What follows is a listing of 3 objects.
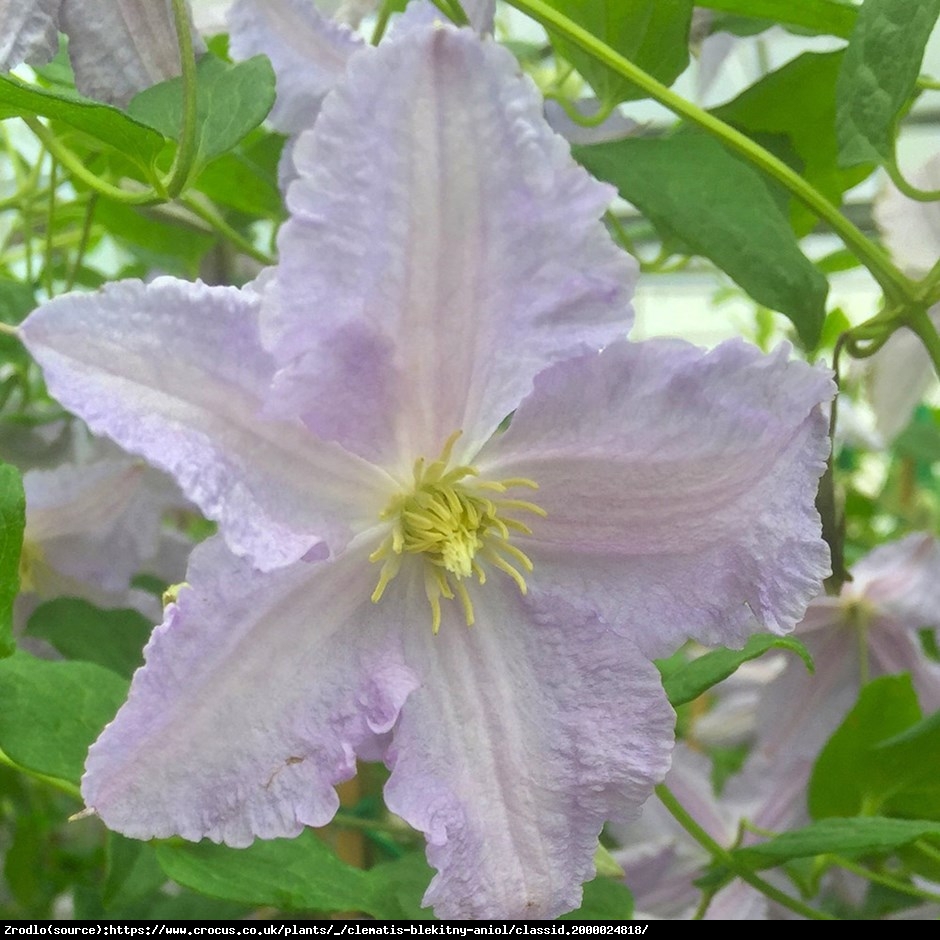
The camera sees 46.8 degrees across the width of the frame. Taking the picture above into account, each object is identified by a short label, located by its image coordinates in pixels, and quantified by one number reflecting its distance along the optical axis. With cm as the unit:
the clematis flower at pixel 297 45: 47
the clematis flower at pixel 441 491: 31
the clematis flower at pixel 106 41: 38
